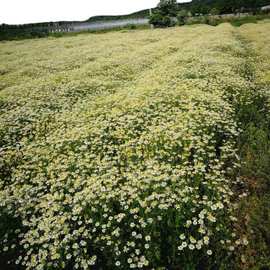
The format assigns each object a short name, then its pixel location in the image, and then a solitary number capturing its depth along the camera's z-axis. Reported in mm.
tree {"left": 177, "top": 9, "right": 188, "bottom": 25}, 76375
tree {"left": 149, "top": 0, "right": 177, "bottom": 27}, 77250
